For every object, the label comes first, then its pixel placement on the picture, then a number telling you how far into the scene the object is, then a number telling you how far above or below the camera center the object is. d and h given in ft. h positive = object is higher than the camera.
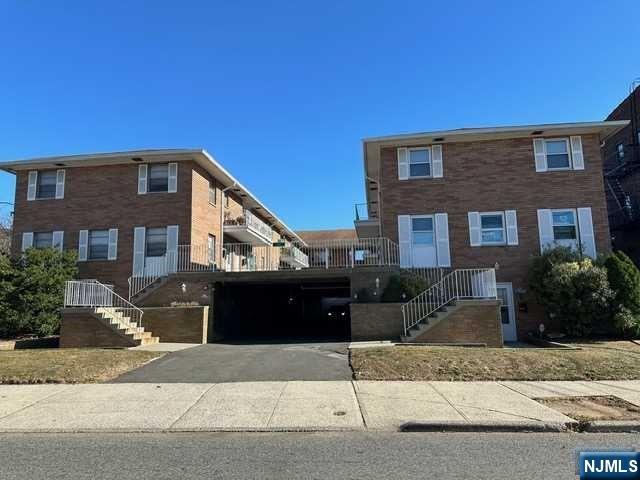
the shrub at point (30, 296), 53.11 +1.39
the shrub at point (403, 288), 52.29 +1.30
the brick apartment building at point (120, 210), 66.95 +13.78
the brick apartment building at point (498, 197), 60.08 +12.82
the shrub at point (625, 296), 49.96 -0.19
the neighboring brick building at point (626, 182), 77.51 +19.07
